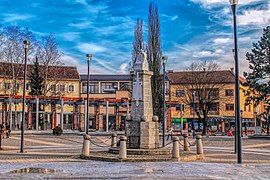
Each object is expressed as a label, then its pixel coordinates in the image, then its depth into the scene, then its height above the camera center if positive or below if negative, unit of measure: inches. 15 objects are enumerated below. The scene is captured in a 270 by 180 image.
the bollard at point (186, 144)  989.8 -51.0
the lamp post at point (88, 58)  1537.9 +204.2
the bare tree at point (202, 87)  2652.1 +209.9
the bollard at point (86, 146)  813.2 -46.6
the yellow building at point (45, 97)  2416.3 +112.0
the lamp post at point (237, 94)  733.9 +42.8
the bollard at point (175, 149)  770.8 -48.3
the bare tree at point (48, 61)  2603.6 +332.7
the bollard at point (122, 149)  746.8 -47.9
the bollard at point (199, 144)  850.8 -43.9
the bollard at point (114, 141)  953.4 -44.1
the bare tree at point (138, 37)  2186.0 +392.4
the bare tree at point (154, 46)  1996.8 +325.7
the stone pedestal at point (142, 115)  846.5 +9.1
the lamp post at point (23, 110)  975.0 +19.7
